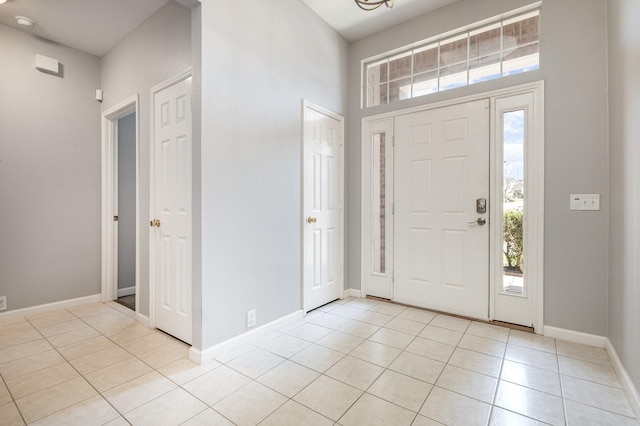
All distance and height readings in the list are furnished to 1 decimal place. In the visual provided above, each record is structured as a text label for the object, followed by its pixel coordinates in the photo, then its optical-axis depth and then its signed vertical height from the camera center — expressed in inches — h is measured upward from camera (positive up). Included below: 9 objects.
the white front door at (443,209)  111.5 +0.3
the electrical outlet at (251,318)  94.7 -35.2
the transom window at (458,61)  104.0 +60.0
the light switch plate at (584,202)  90.3 +2.4
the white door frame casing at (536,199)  98.6 +3.6
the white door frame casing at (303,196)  115.9 +6.1
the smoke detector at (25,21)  111.6 +73.3
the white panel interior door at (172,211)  94.6 -0.1
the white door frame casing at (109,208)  140.0 +1.3
